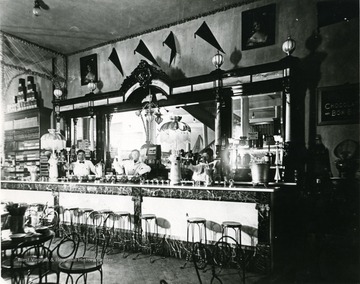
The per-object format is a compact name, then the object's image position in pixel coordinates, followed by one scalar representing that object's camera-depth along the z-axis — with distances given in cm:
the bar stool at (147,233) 522
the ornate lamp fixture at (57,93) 898
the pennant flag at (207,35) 691
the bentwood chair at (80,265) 284
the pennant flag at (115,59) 855
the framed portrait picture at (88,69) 909
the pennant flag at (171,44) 756
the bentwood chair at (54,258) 304
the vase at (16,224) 337
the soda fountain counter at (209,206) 422
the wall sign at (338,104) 542
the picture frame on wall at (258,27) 632
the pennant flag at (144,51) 793
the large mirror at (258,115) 580
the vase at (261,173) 468
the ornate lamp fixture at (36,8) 659
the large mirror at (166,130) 666
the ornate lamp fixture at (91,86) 850
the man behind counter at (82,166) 757
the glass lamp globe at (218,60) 628
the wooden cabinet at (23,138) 962
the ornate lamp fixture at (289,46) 548
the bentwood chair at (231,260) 436
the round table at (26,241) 304
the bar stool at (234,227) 426
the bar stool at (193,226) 454
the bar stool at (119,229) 555
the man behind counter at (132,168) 626
